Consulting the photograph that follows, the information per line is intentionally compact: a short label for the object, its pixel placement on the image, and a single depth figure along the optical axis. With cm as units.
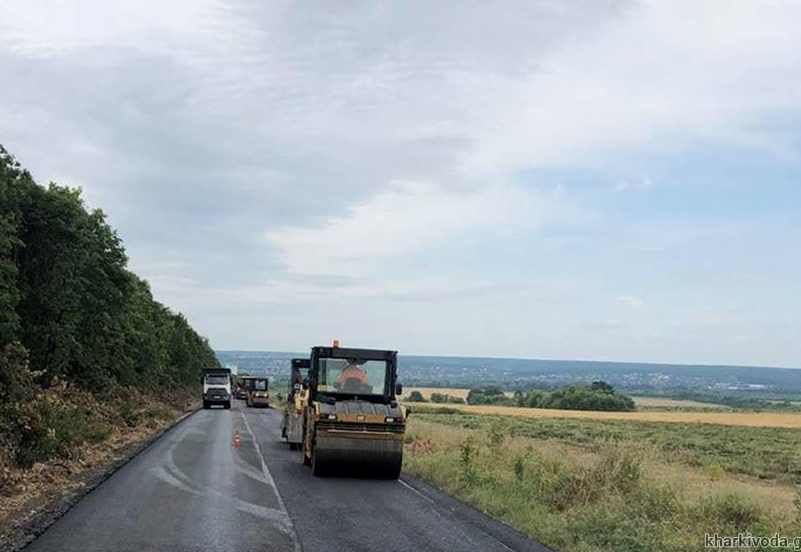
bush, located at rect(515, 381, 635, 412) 12225
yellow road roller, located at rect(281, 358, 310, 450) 2002
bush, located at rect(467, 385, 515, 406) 13625
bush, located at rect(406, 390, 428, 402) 13166
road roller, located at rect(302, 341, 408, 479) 1648
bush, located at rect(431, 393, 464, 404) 13300
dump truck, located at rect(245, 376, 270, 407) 6284
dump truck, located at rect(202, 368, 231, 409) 5791
